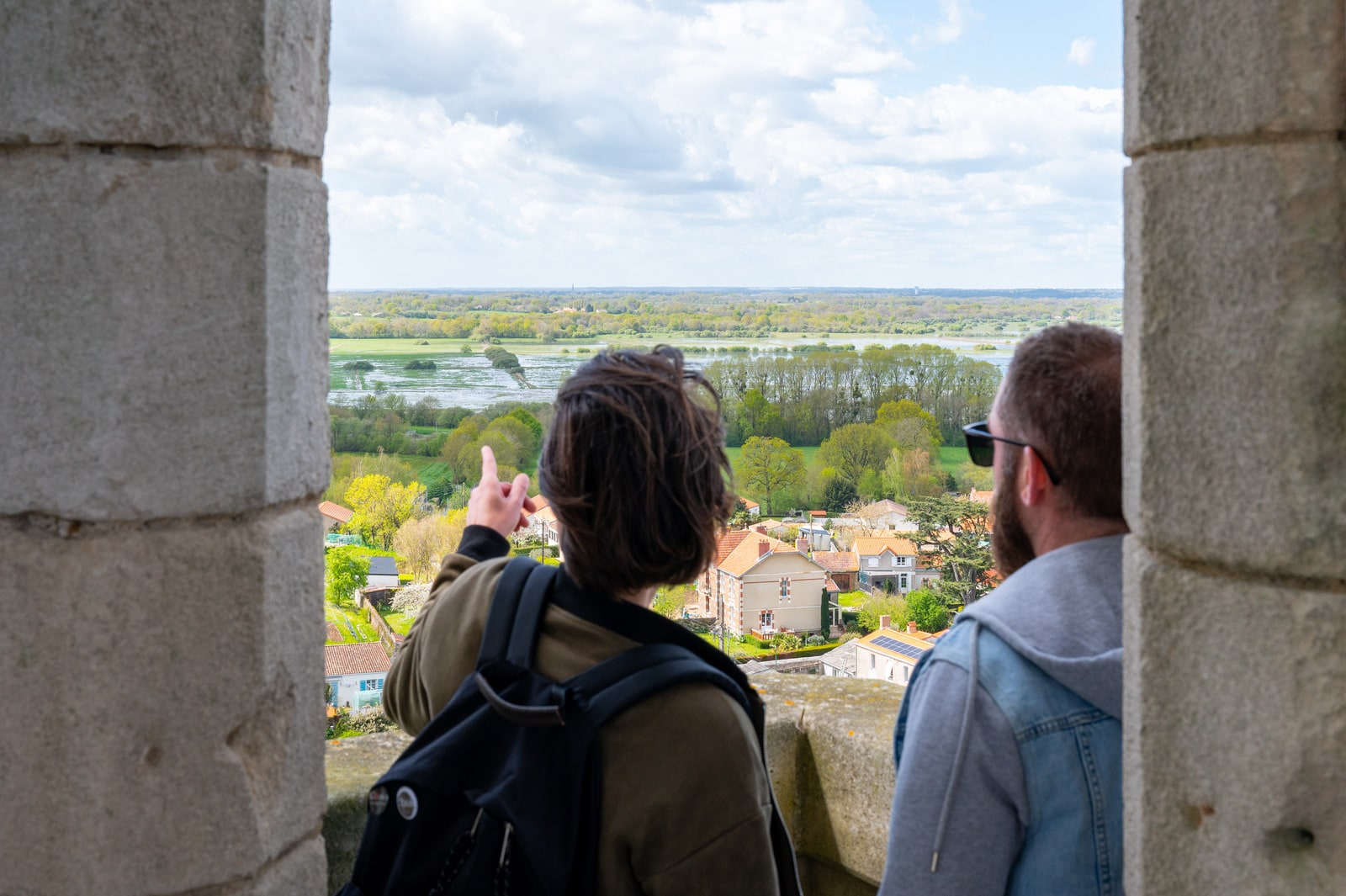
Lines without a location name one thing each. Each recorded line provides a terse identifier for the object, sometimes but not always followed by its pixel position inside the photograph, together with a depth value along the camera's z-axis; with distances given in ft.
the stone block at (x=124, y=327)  5.58
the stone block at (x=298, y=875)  6.13
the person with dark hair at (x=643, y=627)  5.04
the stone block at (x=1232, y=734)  4.36
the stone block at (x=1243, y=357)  4.38
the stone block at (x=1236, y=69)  4.38
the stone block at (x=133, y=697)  5.64
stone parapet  8.86
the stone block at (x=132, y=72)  5.57
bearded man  5.17
